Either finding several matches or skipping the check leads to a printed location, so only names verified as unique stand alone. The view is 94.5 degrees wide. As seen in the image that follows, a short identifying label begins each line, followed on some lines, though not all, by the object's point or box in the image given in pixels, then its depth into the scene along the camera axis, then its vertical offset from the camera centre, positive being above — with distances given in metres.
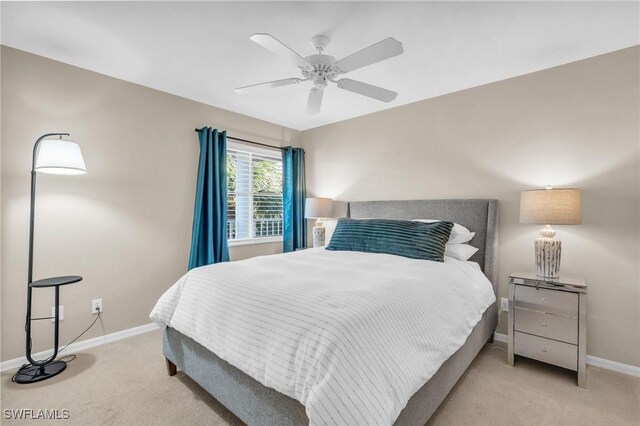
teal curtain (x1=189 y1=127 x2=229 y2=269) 3.33 +0.09
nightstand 2.05 -0.74
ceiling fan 1.72 +0.99
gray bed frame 1.35 -0.87
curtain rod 3.72 +0.95
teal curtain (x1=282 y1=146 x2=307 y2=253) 4.35 +0.15
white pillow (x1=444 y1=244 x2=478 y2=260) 2.64 -0.30
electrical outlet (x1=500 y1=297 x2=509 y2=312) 2.75 -0.80
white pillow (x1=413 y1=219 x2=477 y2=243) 2.74 -0.17
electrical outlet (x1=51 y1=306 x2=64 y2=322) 2.47 -0.88
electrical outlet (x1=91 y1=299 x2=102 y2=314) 2.68 -0.87
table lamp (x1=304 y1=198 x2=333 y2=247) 3.98 +0.04
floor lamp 2.12 +0.02
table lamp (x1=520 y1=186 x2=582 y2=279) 2.13 +0.04
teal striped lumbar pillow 2.50 -0.20
